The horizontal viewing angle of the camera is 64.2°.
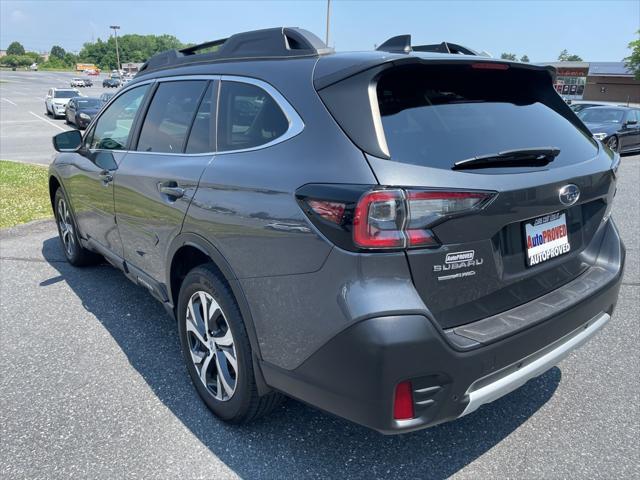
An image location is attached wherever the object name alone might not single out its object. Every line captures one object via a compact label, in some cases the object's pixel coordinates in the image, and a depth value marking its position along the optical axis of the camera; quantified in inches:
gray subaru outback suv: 73.7
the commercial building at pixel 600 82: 2347.6
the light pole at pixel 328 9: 1493.6
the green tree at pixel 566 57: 5486.7
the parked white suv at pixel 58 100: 1087.0
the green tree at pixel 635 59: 1736.0
